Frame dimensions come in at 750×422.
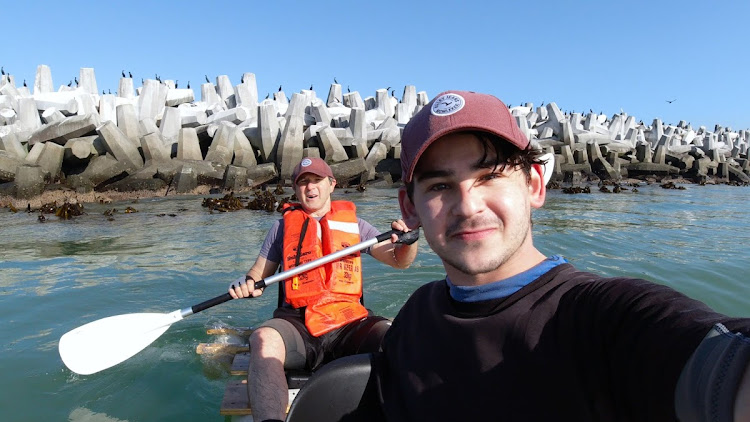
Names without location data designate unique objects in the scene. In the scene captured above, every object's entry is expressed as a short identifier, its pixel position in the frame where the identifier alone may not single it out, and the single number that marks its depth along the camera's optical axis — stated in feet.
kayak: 6.05
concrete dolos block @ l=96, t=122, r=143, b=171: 49.32
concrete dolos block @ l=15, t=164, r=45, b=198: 42.93
